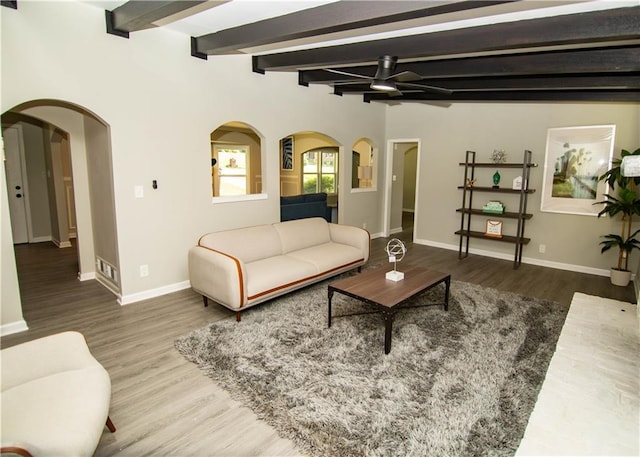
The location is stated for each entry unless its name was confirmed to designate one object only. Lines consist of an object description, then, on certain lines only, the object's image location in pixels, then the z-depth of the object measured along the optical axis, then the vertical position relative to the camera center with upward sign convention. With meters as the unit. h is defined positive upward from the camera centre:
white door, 6.50 -0.22
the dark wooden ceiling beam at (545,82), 3.93 +1.09
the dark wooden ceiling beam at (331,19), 2.42 +1.18
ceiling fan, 3.51 +0.93
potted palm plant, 4.64 -0.45
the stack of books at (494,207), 6.00 -0.53
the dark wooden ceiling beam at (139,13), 2.73 +1.35
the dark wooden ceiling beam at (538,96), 4.72 +1.13
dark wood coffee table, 3.04 -1.06
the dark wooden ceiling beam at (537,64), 3.27 +1.10
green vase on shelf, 6.02 -0.07
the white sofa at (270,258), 3.56 -1.00
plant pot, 4.86 -1.34
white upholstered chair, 1.54 -1.09
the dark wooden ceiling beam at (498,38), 2.60 +1.14
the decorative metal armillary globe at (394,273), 3.63 -1.00
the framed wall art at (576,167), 5.20 +0.13
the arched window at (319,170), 10.81 +0.11
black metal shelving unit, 5.63 -0.55
